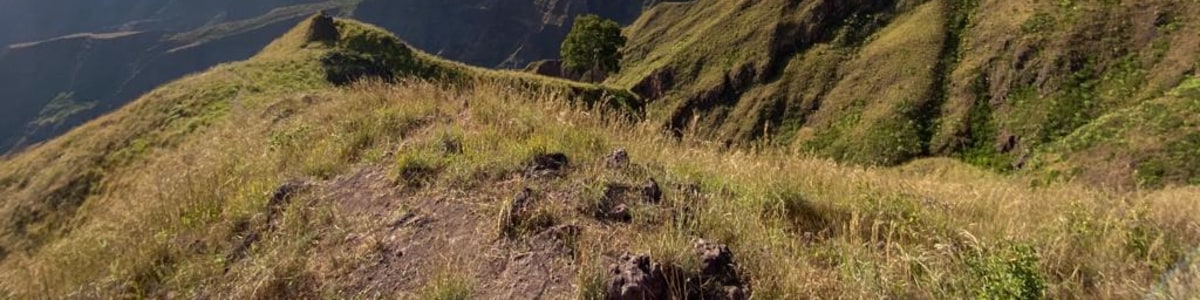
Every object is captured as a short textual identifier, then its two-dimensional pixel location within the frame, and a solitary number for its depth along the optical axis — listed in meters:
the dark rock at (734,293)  4.02
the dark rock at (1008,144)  49.81
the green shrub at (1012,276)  3.66
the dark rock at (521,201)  5.09
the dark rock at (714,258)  4.19
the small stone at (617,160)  6.06
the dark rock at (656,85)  82.50
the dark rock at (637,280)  3.94
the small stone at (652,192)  5.33
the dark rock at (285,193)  6.52
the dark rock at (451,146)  7.01
